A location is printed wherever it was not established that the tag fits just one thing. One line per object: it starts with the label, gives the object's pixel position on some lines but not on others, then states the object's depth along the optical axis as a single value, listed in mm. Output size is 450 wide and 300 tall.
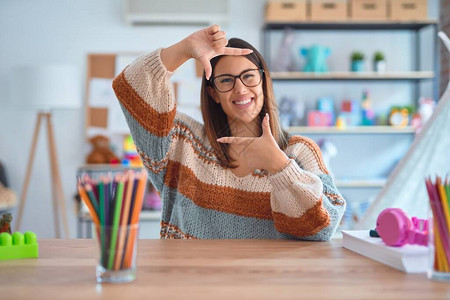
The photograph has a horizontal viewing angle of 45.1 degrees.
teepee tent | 2471
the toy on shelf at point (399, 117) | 4027
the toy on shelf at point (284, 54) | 4035
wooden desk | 747
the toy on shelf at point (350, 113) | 4082
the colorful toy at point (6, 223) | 1129
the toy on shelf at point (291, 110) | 4078
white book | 878
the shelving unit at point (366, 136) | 4145
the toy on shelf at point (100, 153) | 4039
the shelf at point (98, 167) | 3965
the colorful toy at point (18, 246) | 997
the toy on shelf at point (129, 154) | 4020
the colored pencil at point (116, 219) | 816
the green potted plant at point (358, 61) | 4047
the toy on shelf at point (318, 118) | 4055
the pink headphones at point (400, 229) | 940
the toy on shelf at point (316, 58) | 3969
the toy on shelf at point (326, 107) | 4097
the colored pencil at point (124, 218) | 821
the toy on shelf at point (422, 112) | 3930
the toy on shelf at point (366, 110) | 4102
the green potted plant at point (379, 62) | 4051
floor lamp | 3717
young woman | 1275
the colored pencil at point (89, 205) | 825
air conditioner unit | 4102
